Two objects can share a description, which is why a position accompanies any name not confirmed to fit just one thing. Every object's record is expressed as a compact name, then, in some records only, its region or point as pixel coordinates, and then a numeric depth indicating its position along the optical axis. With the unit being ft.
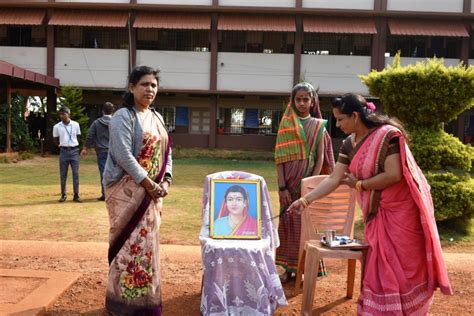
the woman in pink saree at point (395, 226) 9.37
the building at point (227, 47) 59.16
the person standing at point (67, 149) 26.94
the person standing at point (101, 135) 25.89
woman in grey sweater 10.75
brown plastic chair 12.82
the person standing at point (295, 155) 13.84
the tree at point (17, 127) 51.54
